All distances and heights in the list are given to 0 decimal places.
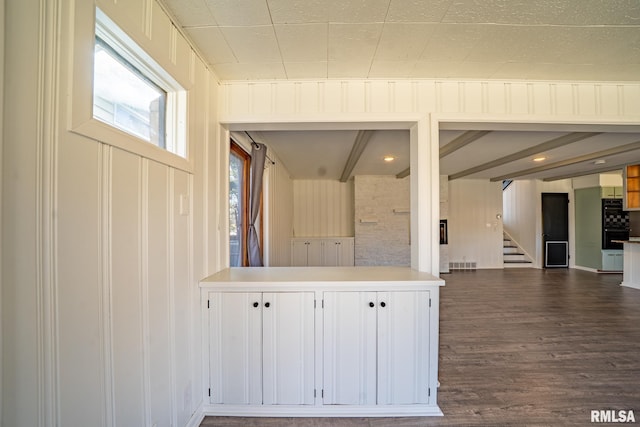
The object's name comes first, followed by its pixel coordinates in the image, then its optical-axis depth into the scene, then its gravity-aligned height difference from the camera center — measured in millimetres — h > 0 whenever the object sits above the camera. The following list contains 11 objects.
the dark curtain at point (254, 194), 3068 +273
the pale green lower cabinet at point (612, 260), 6473 -1121
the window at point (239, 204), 2955 +142
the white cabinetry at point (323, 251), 6523 -892
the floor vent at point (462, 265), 7098 -1361
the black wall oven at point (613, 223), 6469 -180
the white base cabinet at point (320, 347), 1821 -938
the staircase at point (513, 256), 7422 -1199
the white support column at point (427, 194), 2090 +181
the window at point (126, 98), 961 +579
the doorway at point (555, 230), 7242 -398
